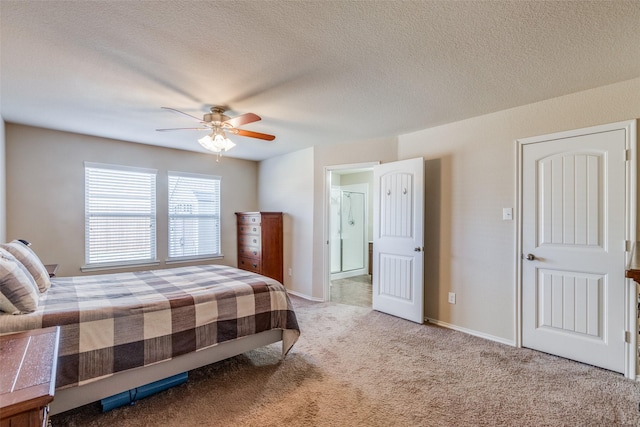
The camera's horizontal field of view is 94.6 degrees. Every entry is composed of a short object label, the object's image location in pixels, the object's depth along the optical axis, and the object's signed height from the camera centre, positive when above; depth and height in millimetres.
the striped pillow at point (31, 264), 2160 -370
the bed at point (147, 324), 1676 -744
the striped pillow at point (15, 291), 1647 -441
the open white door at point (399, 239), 3422 -326
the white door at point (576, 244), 2352 -286
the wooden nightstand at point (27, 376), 845 -543
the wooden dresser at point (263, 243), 4688 -491
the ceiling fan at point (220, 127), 2670 +815
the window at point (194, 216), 4605 -38
